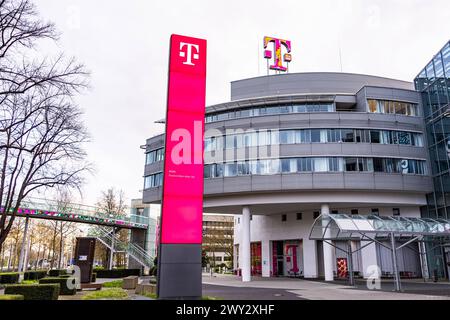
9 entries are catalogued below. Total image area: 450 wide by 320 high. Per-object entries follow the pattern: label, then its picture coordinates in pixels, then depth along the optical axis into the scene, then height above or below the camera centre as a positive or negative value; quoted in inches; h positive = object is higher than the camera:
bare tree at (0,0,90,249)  588.4 +285.1
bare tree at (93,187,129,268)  2217.0 +288.5
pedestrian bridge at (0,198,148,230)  1407.5 +171.7
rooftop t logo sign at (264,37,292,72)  1935.3 +1054.3
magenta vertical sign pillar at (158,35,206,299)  564.1 +128.3
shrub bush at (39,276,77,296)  809.5 -62.6
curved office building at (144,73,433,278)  1462.8 +367.6
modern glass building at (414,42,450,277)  1405.0 +459.6
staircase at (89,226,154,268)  1721.2 +37.6
